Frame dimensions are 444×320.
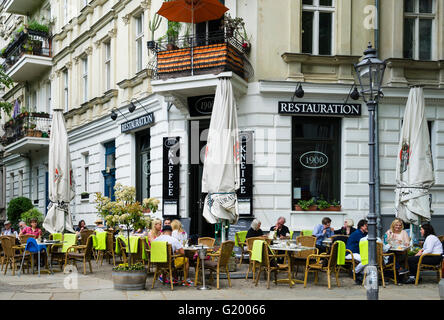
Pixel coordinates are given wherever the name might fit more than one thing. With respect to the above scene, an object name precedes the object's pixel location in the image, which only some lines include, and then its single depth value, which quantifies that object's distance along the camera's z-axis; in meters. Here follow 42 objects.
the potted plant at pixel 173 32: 17.36
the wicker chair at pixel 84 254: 13.68
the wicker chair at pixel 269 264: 11.41
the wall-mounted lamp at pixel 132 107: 19.04
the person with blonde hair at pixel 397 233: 12.84
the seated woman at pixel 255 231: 13.93
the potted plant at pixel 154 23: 18.14
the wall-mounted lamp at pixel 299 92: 16.03
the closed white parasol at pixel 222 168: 12.82
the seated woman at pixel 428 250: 12.13
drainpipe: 16.06
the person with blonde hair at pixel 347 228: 14.41
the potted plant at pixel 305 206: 16.30
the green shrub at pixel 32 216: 22.52
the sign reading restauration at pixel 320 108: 16.34
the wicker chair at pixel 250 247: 12.75
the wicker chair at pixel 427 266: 12.00
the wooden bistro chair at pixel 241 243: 14.40
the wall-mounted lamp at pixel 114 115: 20.28
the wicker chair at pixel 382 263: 11.74
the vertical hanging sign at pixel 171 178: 17.48
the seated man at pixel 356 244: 12.21
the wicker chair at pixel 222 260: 11.33
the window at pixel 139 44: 20.23
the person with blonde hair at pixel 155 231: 12.51
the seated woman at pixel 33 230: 16.02
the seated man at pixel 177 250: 11.48
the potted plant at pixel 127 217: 10.95
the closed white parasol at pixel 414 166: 13.05
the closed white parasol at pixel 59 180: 15.12
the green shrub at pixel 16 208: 28.52
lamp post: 9.15
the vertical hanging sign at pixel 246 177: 16.17
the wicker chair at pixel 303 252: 12.44
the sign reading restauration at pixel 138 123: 18.66
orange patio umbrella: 16.09
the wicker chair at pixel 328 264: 11.36
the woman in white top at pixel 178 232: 12.40
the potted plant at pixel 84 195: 23.89
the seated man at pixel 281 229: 14.33
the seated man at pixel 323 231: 14.16
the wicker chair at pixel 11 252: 13.71
